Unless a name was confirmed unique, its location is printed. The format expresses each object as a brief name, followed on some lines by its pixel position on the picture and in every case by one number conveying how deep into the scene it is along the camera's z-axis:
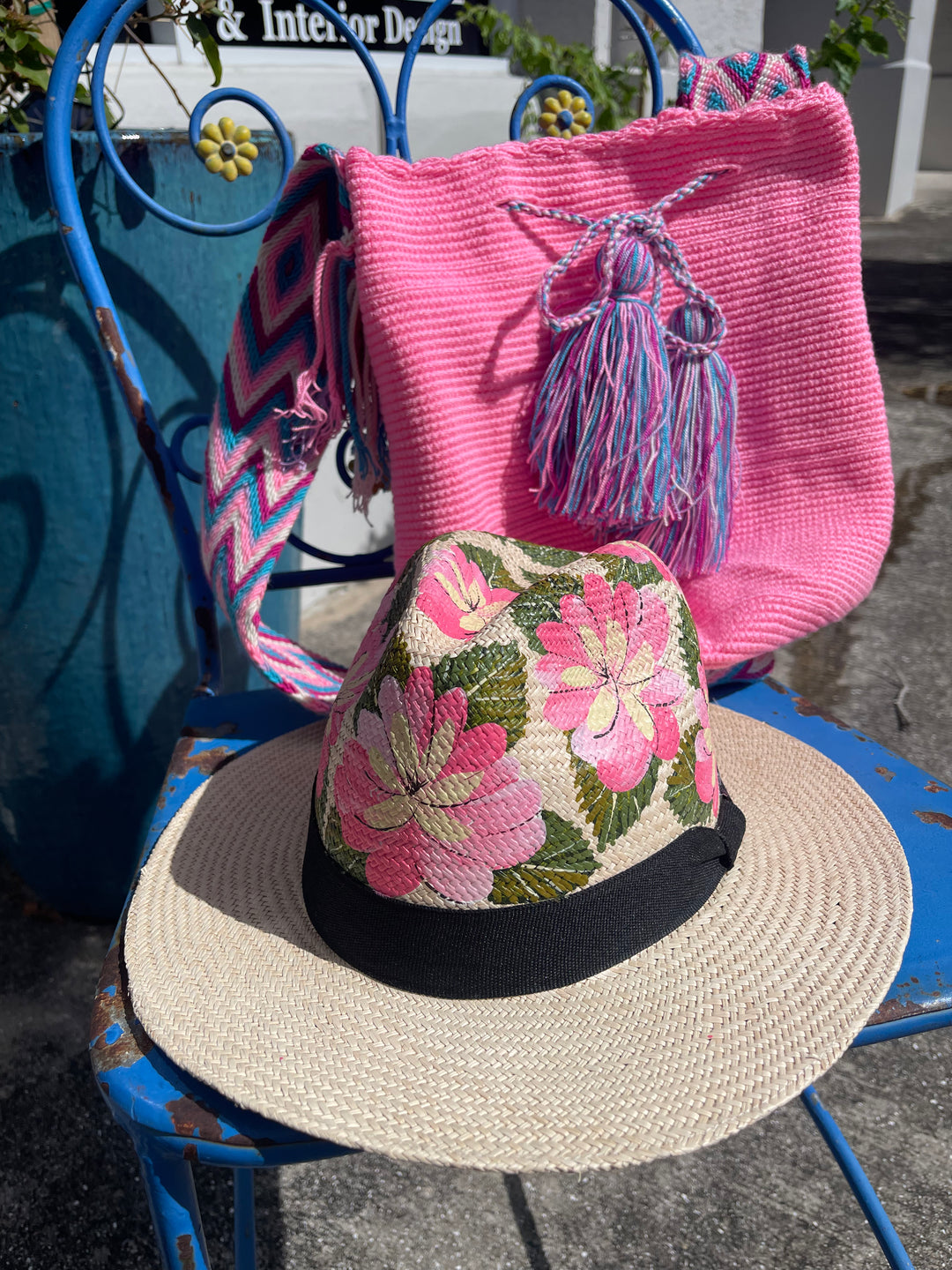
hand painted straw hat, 0.52
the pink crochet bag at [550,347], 0.81
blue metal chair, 0.56
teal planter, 1.04
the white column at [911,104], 6.04
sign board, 1.71
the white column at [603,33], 2.65
